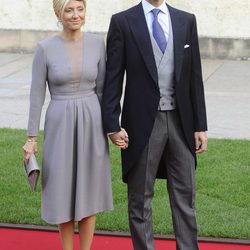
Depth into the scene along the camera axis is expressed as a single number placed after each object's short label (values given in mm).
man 9062
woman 9480
